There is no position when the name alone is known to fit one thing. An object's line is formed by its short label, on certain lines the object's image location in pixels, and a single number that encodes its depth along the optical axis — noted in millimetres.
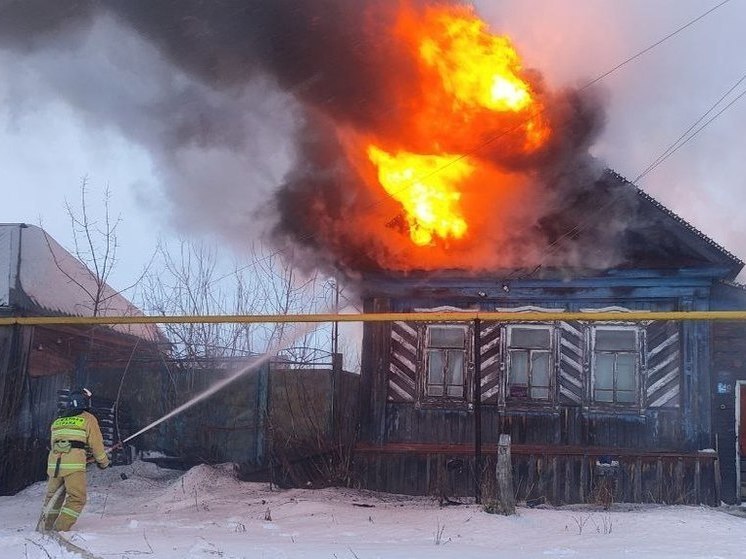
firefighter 7570
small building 10797
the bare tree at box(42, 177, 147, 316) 17641
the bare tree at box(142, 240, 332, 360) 18281
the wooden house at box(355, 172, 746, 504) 11422
